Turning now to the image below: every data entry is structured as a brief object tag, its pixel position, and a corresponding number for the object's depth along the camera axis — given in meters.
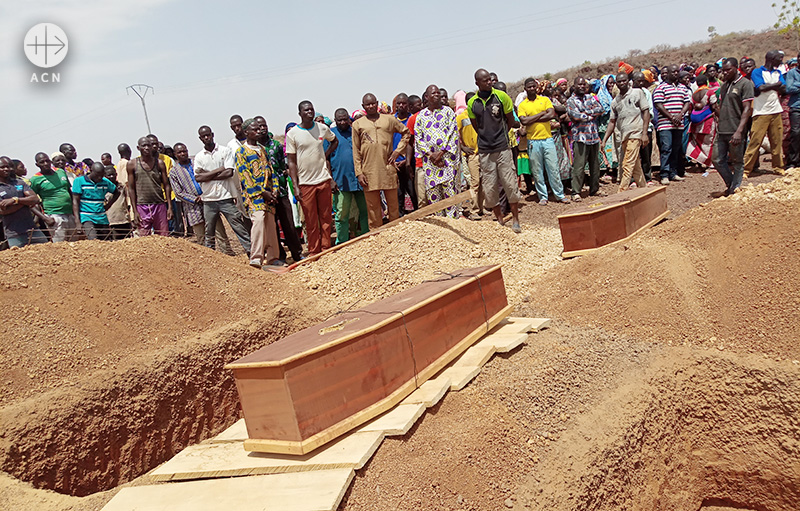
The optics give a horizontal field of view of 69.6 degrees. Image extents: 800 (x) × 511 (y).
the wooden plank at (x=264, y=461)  2.82
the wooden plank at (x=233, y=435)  3.34
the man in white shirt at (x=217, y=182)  7.13
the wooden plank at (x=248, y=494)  2.57
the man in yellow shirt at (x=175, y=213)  8.59
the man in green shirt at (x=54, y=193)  7.32
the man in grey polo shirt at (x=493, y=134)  7.00
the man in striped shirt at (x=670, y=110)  9.71
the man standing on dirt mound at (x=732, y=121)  7.68
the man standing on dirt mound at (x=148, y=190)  7.39
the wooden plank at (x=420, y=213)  6.54
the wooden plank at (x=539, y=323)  4.43
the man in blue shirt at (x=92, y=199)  7.48
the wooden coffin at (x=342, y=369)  2.88
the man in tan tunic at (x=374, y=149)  7.17
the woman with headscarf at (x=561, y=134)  9.52
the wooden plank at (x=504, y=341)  3.94
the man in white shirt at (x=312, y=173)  6.92
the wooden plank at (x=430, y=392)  3.25
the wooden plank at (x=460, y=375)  3.45
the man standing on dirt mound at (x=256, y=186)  6.74
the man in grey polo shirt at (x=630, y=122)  8.31
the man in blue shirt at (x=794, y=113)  8.70
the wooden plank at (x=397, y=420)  2.98
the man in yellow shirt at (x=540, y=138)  8.91
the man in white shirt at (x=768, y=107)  8.41
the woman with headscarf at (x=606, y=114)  10.20
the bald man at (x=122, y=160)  8.76
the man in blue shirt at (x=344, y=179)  7.46
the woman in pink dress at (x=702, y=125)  10.14
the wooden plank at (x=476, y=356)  3.75
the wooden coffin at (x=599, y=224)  6.21
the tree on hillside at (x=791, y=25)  22.68
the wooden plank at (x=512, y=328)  4.34
